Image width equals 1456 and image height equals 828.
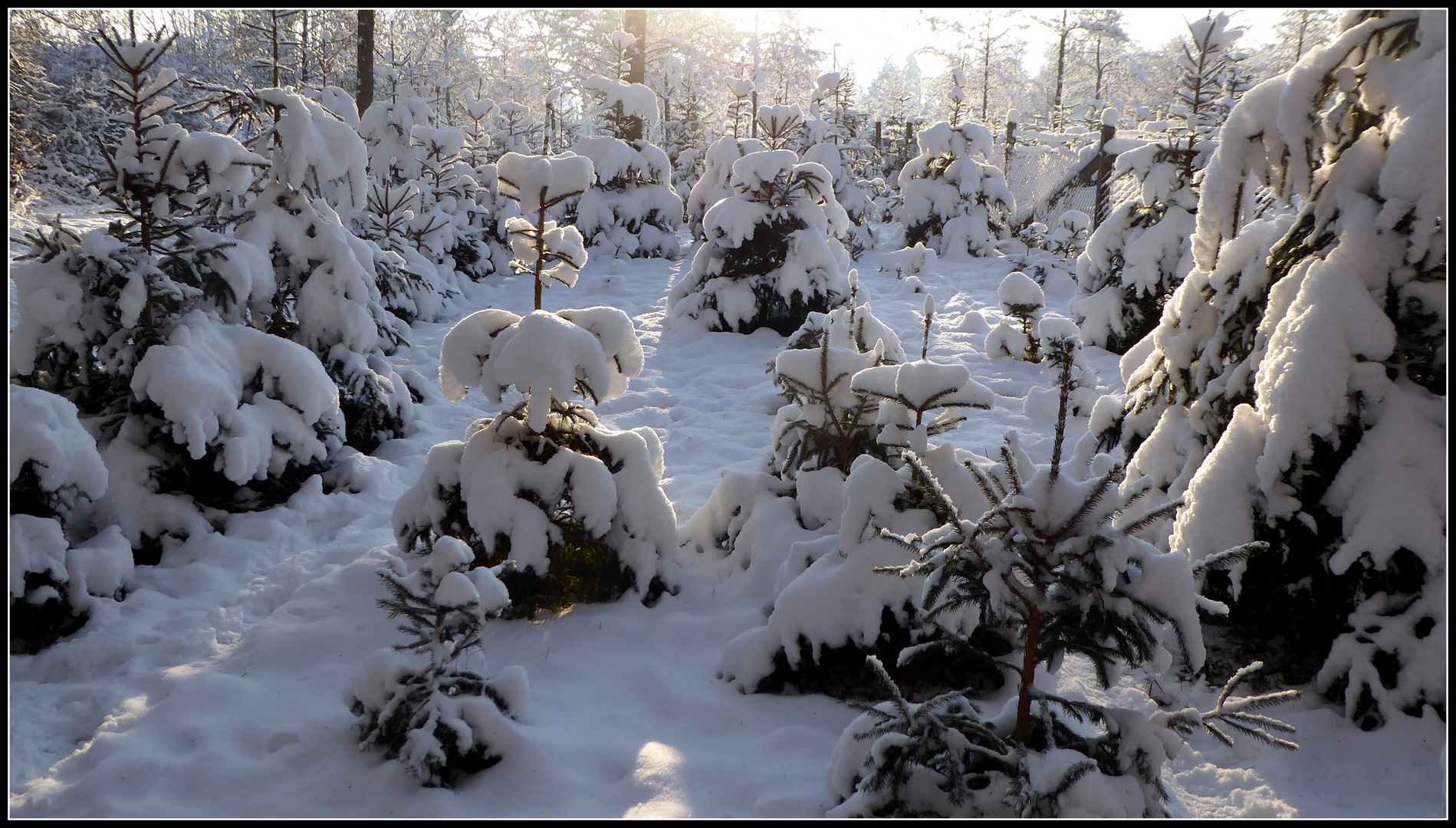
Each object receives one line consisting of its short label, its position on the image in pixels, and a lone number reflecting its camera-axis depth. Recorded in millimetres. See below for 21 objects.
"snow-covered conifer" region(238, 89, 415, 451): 4910
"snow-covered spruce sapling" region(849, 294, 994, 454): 2990
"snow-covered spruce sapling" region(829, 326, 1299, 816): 1868
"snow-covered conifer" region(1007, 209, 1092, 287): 12180
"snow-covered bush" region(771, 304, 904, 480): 3590
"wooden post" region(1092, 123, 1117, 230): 13020
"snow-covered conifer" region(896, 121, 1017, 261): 14516
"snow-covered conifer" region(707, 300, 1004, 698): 2922
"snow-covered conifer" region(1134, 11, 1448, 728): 2459
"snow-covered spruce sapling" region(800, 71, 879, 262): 15156
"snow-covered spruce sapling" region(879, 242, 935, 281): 12438
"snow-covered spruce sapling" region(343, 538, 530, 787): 2463
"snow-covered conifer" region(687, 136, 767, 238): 11789
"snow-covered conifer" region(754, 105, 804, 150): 11609
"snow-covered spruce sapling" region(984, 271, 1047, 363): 7695
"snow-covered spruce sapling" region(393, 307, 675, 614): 3289
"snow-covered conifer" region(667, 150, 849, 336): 8773
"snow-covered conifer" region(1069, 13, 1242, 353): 7570
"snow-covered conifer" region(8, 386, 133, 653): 3174
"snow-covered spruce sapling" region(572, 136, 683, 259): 13633
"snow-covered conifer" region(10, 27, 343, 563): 3945
